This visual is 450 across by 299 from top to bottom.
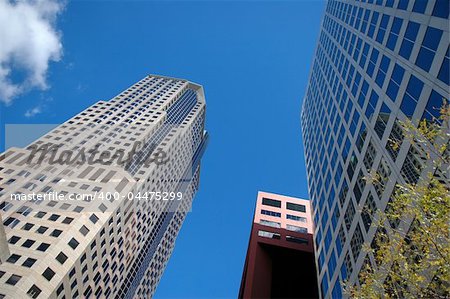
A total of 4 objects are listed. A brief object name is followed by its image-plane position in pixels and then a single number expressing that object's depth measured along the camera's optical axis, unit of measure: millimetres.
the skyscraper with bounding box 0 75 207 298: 35312
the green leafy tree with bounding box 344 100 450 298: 9250
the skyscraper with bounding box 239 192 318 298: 45125
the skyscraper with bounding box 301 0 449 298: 20109
